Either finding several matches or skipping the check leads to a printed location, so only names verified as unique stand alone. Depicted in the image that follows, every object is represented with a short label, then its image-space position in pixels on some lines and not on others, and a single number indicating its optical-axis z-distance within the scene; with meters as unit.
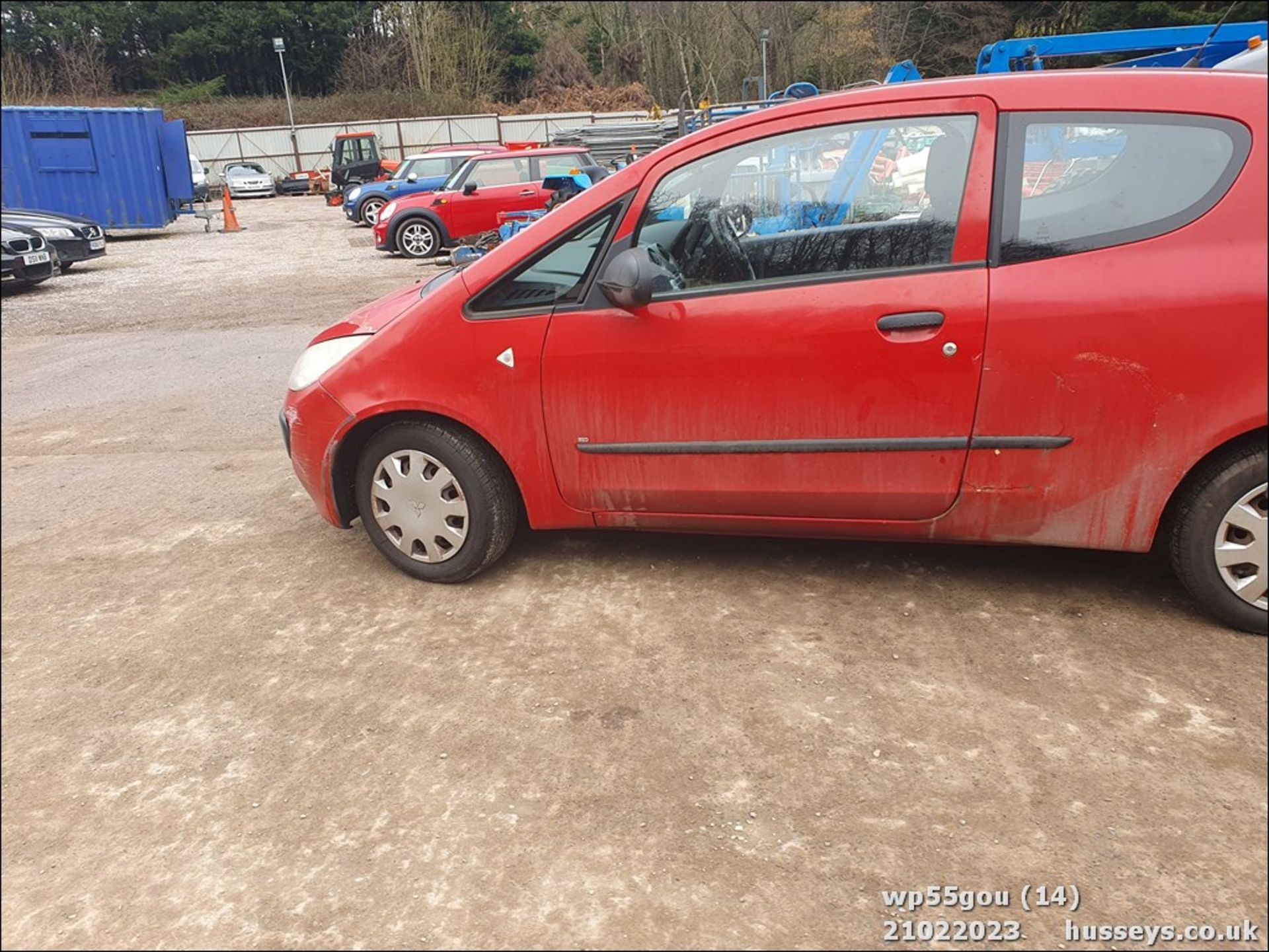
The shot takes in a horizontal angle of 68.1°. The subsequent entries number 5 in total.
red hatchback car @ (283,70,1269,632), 2.62
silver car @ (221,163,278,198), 35.59
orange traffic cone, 21.80
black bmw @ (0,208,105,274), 13.06
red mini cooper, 15.60
